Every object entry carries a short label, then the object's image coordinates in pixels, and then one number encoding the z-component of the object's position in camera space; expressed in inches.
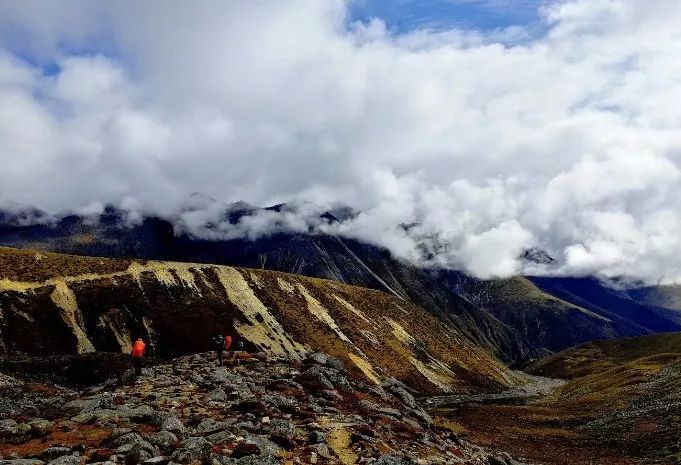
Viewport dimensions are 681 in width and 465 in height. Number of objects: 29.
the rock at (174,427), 997.2
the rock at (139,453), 828.6
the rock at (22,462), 772.6
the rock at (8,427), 978.6
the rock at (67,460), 799.7
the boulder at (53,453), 834.8
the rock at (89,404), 1151.0
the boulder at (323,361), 1907.0
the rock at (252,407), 1189.3
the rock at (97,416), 1062.4
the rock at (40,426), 972.6
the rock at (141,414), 1070.4
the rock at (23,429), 979.9
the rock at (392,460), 972.7
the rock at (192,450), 860.6
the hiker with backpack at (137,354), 1563.7
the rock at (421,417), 1591.5
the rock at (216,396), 1296.6
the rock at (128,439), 891.4
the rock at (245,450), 910.4
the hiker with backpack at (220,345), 1793.8
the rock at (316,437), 1049.6
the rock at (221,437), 965.8
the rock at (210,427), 1017.9
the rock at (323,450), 984.3
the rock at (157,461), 823.7
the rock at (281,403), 1275.8
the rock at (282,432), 1015.6
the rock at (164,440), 922.1
